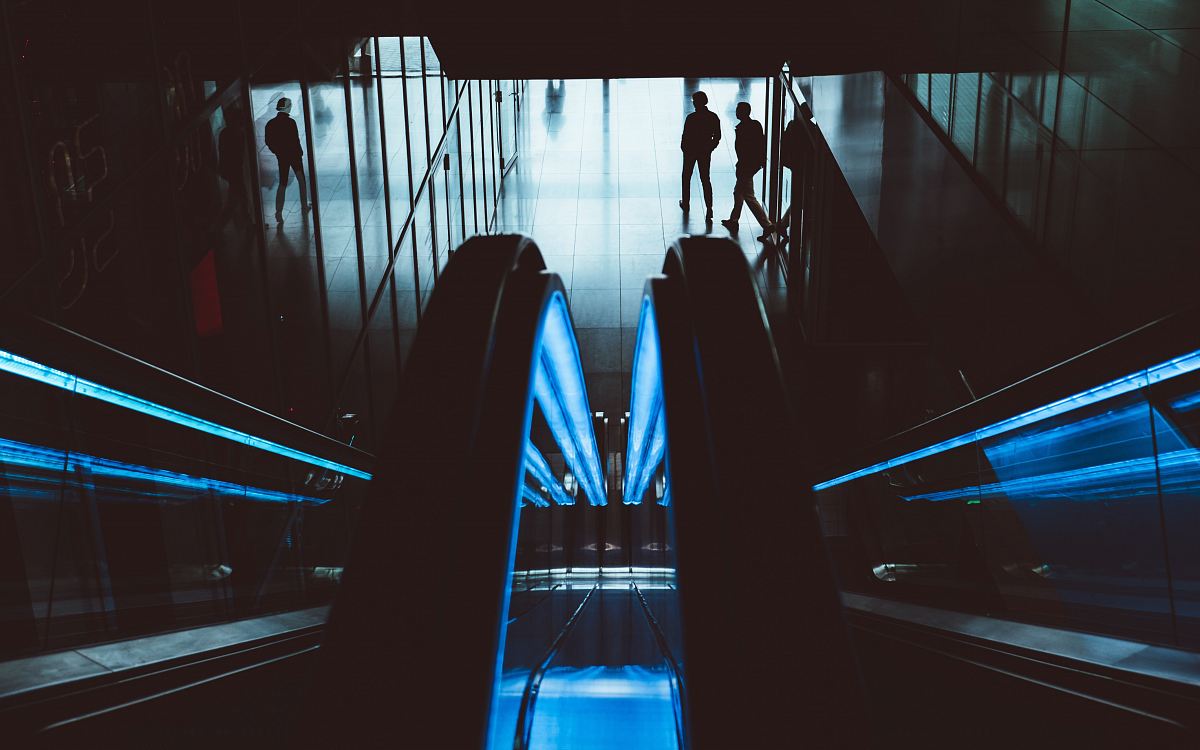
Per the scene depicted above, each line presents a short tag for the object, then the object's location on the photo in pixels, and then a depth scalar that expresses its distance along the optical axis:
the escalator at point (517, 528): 2.16
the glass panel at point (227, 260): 6.32
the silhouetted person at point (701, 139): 15.87
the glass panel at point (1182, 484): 2.83
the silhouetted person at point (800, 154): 14.32
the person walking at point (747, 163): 15.84
